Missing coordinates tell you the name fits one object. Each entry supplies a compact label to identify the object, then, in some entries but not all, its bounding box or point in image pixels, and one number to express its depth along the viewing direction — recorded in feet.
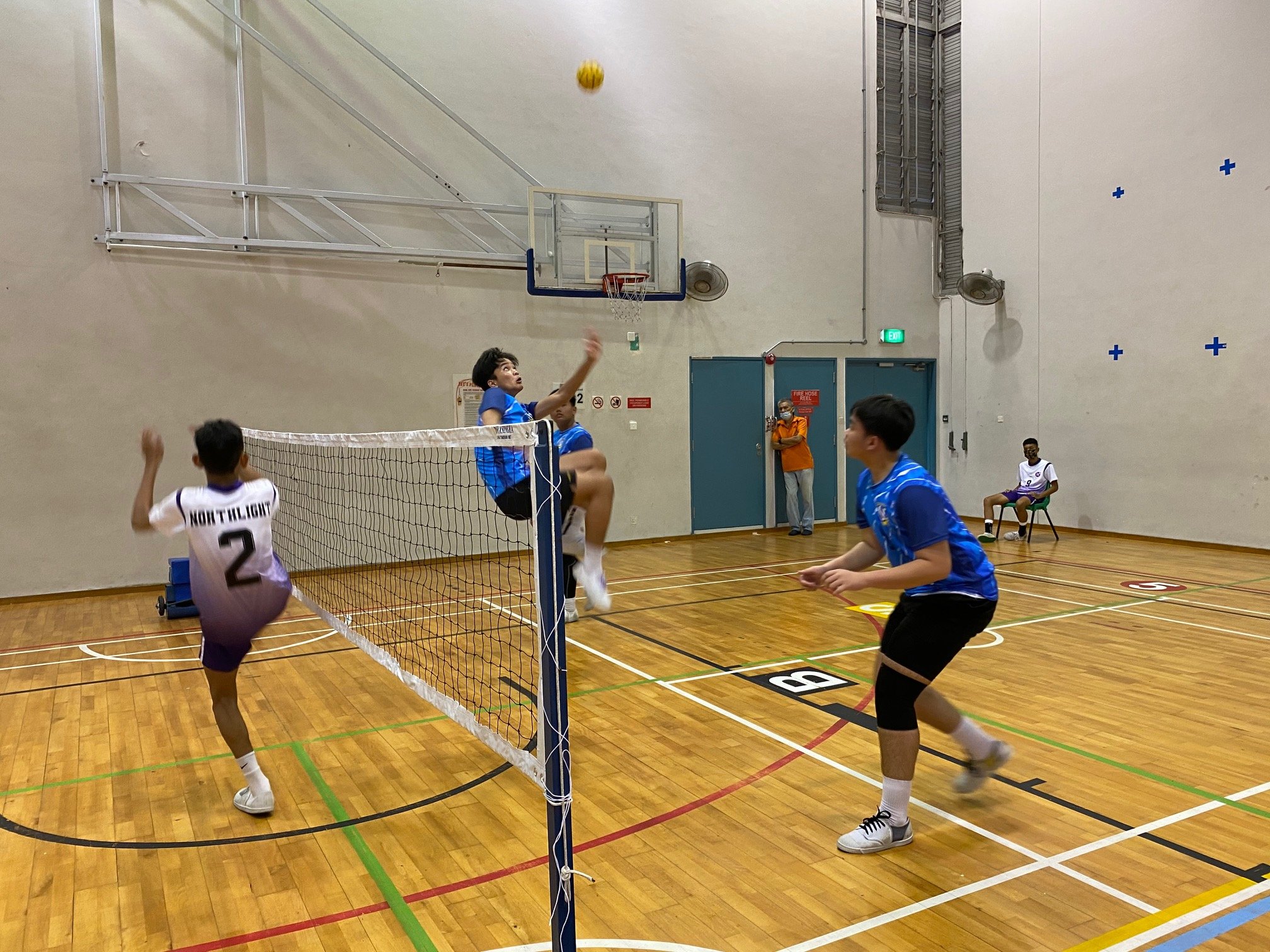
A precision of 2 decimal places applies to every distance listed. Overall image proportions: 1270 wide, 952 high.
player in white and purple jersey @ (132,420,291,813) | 12.41
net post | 9.00
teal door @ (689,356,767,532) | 42.60
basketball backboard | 38.06
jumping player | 16.93
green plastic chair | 39.93
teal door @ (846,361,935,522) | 46.75
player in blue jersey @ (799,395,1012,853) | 11.31
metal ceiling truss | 31.71
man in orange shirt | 43.06
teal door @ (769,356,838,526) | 44.75
